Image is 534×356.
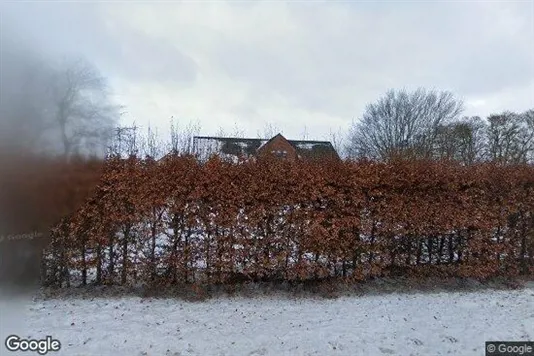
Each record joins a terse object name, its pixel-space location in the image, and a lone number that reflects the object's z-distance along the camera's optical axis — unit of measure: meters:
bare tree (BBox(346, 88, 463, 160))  35.25
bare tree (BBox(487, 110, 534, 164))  32.27
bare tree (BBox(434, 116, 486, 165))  26.21
